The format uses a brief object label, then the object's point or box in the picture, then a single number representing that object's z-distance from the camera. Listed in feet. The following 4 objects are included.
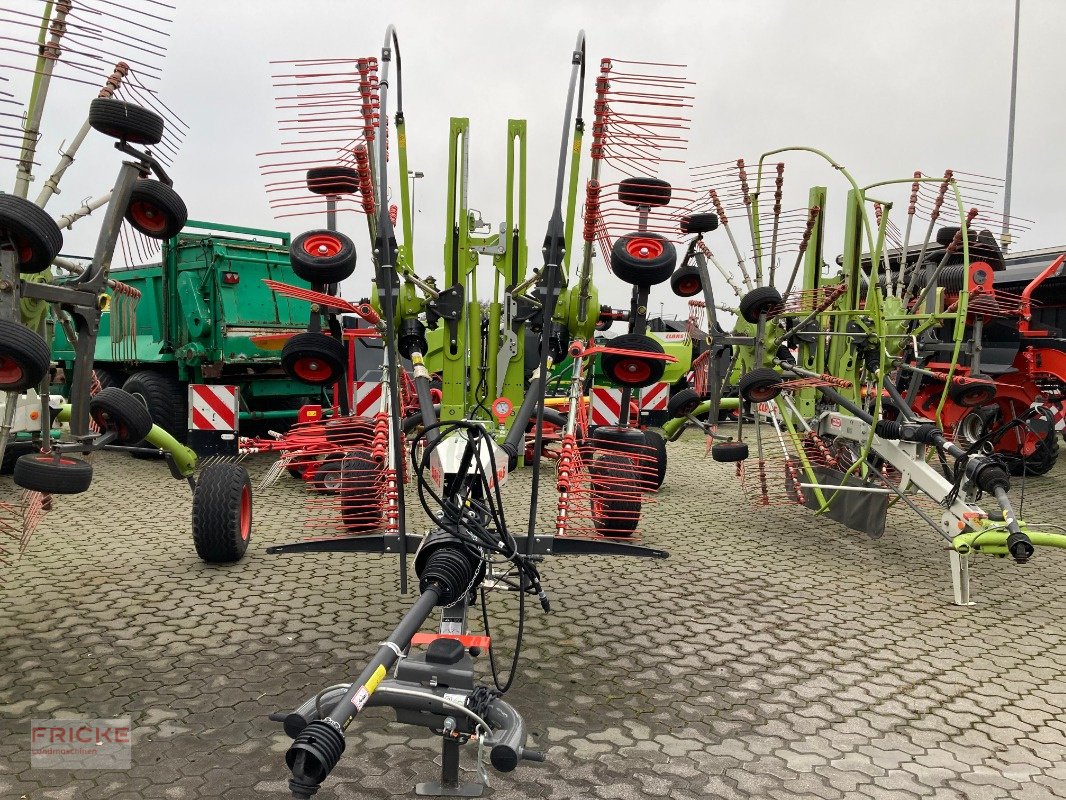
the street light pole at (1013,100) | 51.44
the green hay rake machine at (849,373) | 16.44
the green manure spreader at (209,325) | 29.01
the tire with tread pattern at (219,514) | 16.62
